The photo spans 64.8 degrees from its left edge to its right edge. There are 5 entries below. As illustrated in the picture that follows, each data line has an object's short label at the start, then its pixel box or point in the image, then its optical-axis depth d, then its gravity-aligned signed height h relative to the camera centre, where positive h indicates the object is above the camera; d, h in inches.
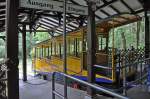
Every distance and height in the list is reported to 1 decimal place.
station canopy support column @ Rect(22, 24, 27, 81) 203.5 -14.3
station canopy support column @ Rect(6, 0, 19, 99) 74.6 +3.1
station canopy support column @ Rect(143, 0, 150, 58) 192.3 +37.3
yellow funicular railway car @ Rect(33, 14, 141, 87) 190.3 -7.2
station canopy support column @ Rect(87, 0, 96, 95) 134.8 +5.5
